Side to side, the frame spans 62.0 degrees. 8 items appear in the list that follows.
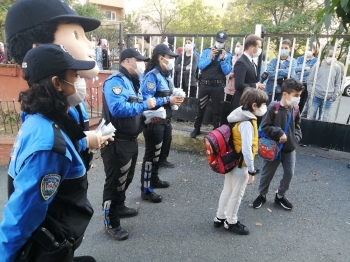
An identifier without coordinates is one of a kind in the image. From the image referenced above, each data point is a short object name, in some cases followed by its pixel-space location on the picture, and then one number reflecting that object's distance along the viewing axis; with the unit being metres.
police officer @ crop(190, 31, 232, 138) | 4.94
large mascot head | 1.56
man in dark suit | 4.21
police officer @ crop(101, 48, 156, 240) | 2.71
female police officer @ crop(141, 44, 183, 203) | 3.51
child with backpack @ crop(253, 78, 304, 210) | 3.23
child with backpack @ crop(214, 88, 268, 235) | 2.78
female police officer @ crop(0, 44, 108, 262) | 1.25
